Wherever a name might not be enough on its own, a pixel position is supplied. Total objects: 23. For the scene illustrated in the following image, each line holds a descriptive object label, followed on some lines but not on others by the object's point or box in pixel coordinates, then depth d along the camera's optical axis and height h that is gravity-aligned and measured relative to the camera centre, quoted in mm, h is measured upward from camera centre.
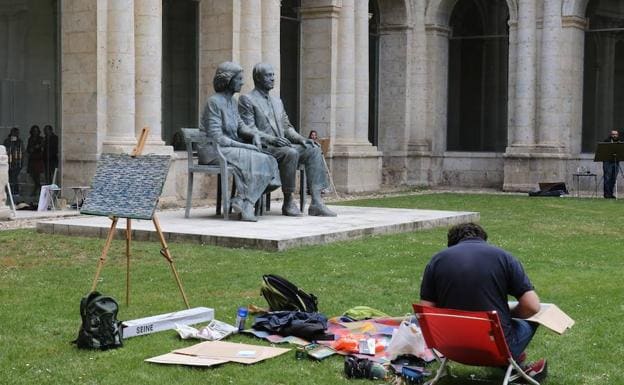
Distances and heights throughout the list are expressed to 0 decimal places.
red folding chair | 5605 -1111
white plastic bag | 6523 -1300
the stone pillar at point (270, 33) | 21625 +1938
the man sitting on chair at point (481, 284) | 5879 -850
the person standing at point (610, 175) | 24109 -1006
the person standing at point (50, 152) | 19500 -435
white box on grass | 7285 -1349
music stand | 24266 -485
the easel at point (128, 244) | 8078 -890
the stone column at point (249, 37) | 21047 +1805
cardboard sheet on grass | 6556 -1416
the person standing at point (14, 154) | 19250 -473
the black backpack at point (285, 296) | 7930 -1248
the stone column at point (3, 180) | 15414 -757
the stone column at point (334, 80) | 24266 +1117
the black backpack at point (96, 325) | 6902 -1268
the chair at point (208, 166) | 13926 -492
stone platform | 12195 -1236
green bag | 7711 -1331
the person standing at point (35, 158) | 19434 -543
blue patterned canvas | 8320 -462
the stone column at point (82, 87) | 18172 +710
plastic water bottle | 7409 -1318
